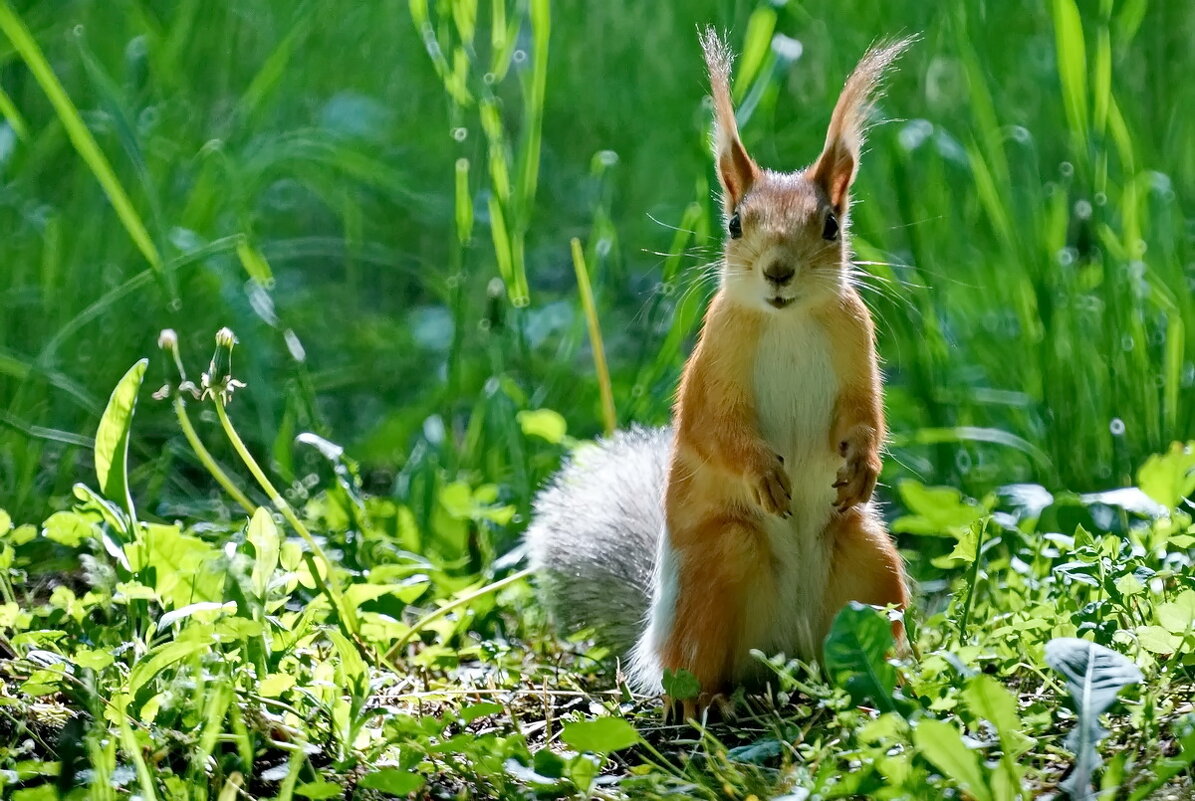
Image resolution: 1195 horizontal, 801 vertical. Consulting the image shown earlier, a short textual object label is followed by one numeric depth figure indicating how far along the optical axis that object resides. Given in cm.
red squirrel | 559
